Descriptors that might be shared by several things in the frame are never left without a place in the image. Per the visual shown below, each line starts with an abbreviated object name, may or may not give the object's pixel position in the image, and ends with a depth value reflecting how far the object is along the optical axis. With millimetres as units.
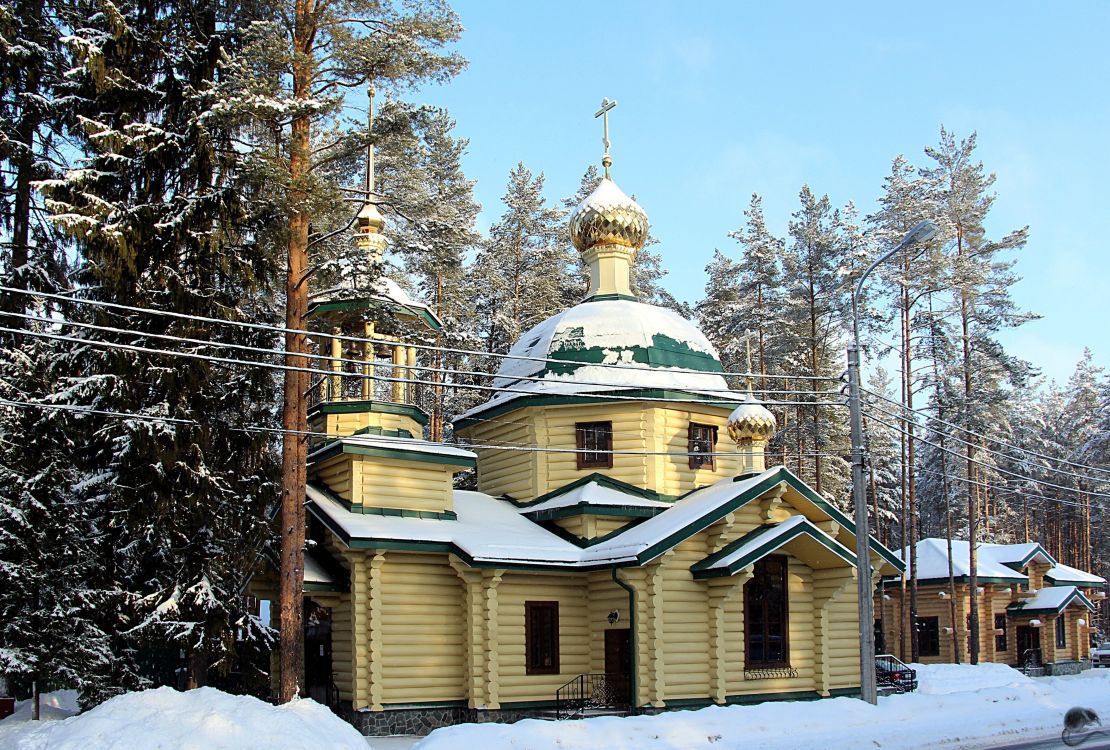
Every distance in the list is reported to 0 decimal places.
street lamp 16266
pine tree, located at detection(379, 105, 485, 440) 33562
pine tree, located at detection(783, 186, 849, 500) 35562
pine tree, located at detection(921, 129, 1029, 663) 33875
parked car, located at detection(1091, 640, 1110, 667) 43062
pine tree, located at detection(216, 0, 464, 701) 15641
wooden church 19188
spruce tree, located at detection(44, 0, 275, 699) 16016
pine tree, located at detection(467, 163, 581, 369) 37438
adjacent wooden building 34562
